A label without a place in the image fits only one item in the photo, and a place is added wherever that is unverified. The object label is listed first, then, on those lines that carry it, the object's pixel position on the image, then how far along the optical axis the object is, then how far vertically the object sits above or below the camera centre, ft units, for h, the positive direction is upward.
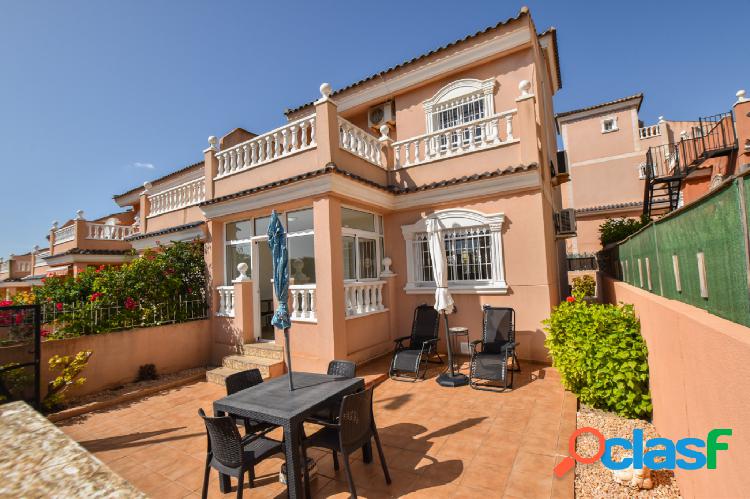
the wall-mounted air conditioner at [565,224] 36.88 +4.26
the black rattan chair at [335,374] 14.28 -4.85
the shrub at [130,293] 25.90 -0.73
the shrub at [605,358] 16.29 -4.90
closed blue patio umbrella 15.85 +0.40
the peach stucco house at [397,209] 26.50 +5.74
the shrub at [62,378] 22.02 -5.97
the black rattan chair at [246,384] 14.52 -4.87
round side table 29.53 -6.47
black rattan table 11.22 -4.80
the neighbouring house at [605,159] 77.20 +24.33
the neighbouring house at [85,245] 54.95 +7.24
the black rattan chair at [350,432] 11.37 -5.70
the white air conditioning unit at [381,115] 41.06 +19.31
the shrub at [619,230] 43.24 +4.01
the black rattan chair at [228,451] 10.87 -5.77
